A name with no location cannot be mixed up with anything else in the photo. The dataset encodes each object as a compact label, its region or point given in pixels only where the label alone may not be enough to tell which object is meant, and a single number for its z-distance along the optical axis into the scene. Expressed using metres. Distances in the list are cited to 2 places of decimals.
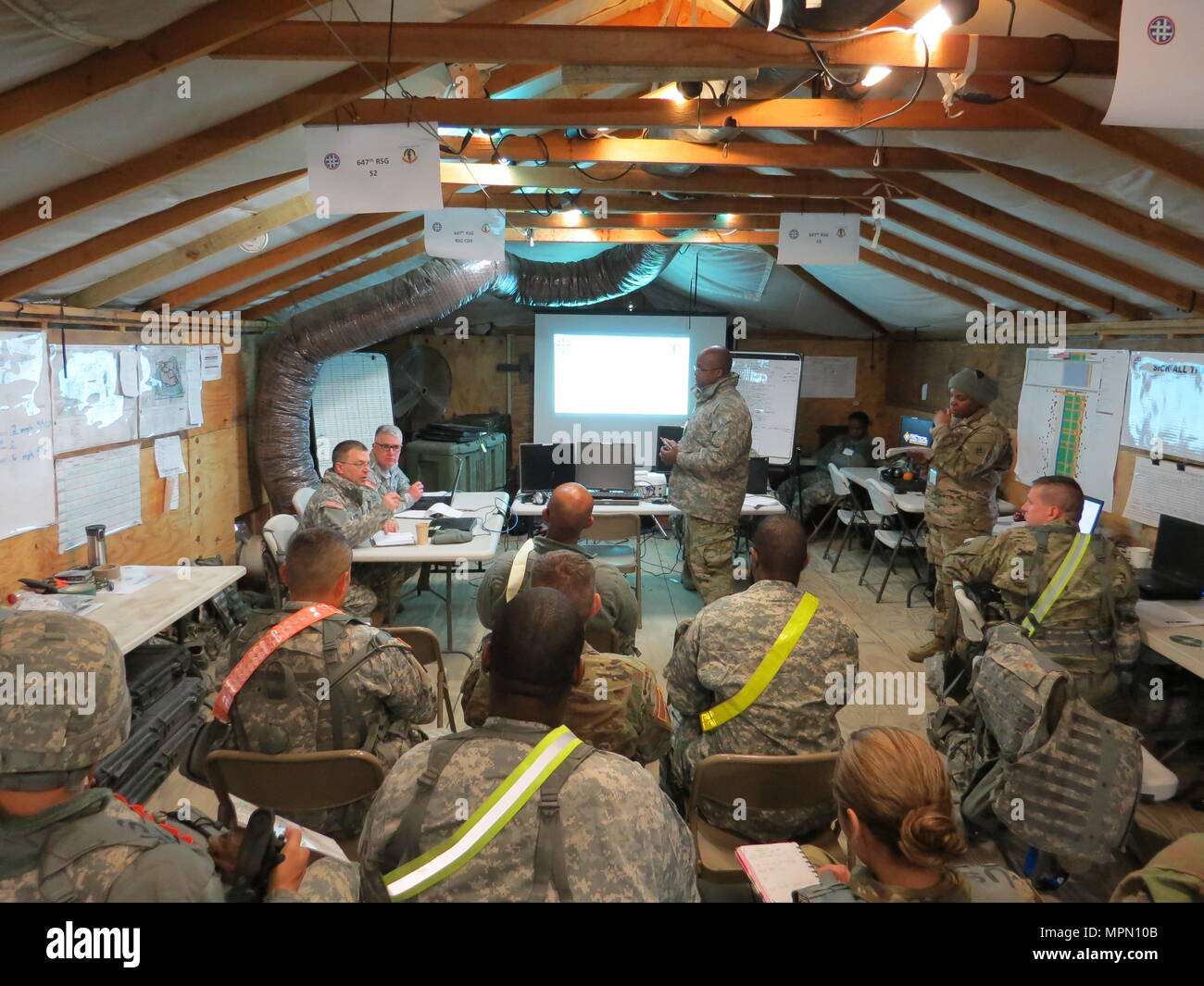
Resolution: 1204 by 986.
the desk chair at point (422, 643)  3.10
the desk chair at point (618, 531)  5.19
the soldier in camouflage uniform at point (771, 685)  2.15
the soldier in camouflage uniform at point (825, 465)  7.69
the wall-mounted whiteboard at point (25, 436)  3.35
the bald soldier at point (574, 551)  2.91
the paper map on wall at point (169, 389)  4.66
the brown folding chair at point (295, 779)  1.95
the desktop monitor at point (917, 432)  7.11
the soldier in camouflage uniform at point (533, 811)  1.23
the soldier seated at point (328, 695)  2.09
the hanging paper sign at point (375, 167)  3.09
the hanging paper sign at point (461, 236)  4.52
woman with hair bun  1.26
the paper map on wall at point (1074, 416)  4.86
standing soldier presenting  4.91
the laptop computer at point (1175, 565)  3.70
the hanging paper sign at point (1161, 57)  1.76
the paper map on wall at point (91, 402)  3.80
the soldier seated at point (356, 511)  4.05
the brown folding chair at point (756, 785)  1.99
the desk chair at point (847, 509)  6.66
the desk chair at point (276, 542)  4.35
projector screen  8.08
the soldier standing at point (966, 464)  4.72
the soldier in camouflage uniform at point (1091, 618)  3.11
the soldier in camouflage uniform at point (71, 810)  1.15
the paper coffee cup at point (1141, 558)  4.10
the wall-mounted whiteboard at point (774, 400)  7.92
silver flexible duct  6.02
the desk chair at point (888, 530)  5.85
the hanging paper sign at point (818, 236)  4.80
